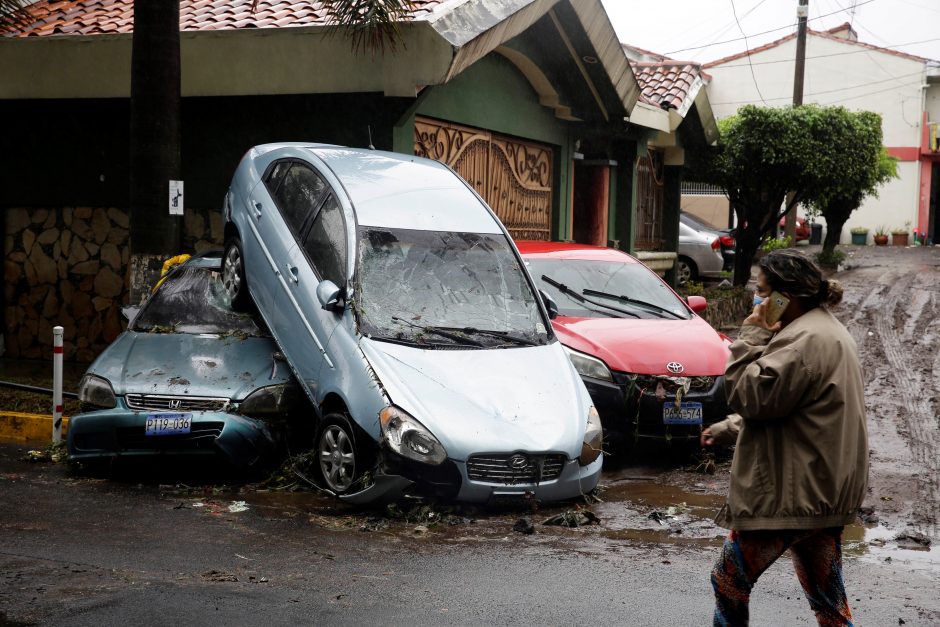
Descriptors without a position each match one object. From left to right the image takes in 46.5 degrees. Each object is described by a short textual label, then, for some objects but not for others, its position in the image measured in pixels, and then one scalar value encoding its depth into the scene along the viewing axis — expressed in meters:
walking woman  3.85
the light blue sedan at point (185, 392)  7.45
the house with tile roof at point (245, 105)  11.16
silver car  23.30
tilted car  6.69
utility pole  26.58
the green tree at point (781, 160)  19.23
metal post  8.65
